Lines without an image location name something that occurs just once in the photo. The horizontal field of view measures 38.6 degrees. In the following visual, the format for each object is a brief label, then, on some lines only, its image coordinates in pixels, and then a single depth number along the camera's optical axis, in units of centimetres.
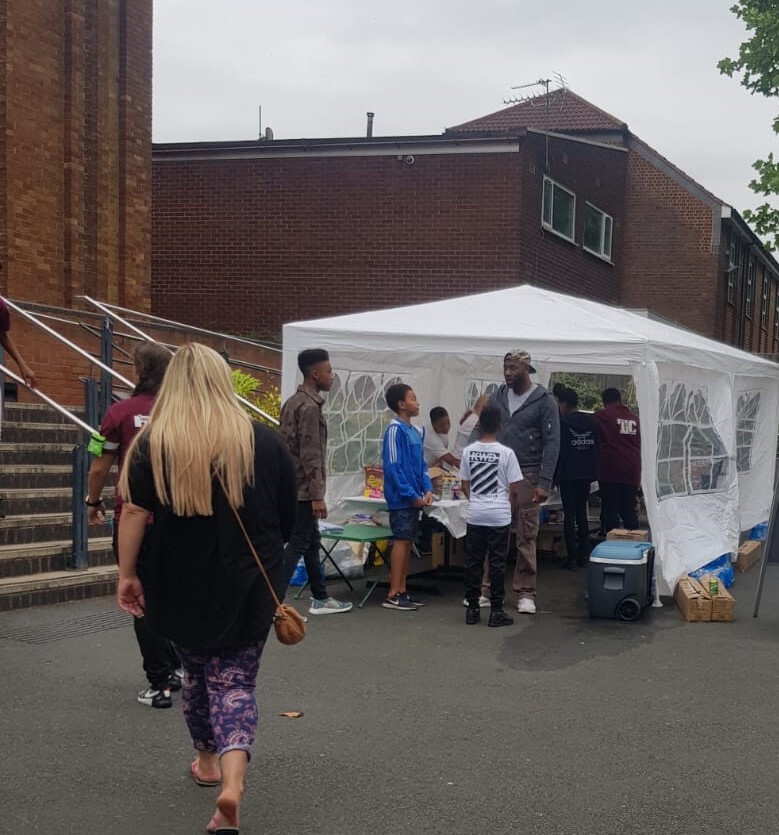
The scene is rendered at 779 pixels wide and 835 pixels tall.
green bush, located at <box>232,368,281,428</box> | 1319
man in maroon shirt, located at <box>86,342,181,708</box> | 539
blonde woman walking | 390
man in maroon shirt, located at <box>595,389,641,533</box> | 1145
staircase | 827
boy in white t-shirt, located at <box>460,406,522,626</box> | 812
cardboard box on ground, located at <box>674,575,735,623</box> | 845
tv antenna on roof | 3025
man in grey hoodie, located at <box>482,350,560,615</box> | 881
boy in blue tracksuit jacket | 866
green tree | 2080
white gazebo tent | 927
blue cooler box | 844
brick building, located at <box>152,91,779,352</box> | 1983
